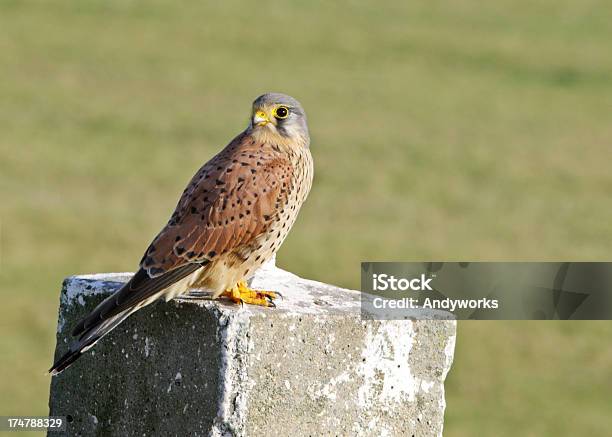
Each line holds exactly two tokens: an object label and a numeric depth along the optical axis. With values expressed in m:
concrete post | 8.40
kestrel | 9.30
